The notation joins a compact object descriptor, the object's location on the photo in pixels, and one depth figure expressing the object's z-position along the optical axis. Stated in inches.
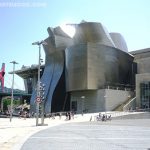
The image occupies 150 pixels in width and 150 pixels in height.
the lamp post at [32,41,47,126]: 765.2
